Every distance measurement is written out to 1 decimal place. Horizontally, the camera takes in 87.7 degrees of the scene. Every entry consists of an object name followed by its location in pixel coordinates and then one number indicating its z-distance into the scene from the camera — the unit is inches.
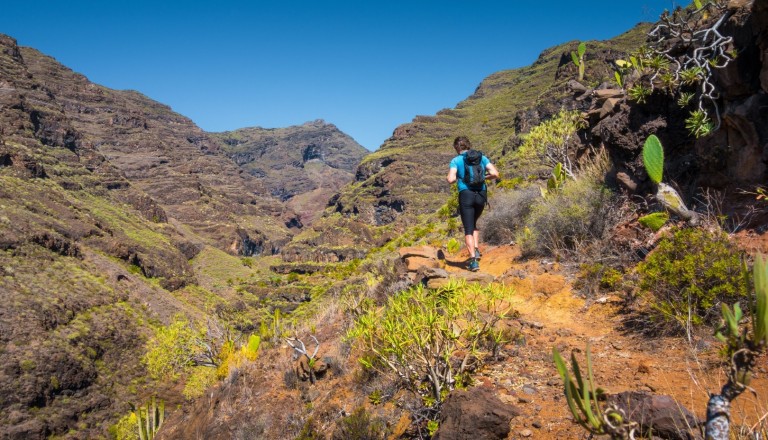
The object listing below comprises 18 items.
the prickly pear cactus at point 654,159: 195.2
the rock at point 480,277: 217.7
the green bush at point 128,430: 657.0
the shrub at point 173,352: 584.7
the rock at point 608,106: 273.4
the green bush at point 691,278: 132.1
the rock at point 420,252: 308.8
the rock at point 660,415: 80.1
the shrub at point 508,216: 334.6
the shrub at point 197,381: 454.2
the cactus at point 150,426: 421.0
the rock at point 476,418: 98.6
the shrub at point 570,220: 228.8
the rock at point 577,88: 507.8
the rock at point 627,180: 231.8
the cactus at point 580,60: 620.1
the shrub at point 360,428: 124.7
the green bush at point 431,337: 121.6
